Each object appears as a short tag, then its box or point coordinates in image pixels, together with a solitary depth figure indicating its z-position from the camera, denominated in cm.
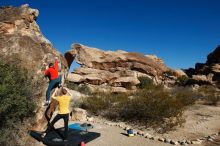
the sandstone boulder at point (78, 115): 826
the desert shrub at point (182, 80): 2704
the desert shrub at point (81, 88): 1609
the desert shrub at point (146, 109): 864
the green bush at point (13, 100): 505
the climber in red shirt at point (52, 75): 579
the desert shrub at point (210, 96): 1465
